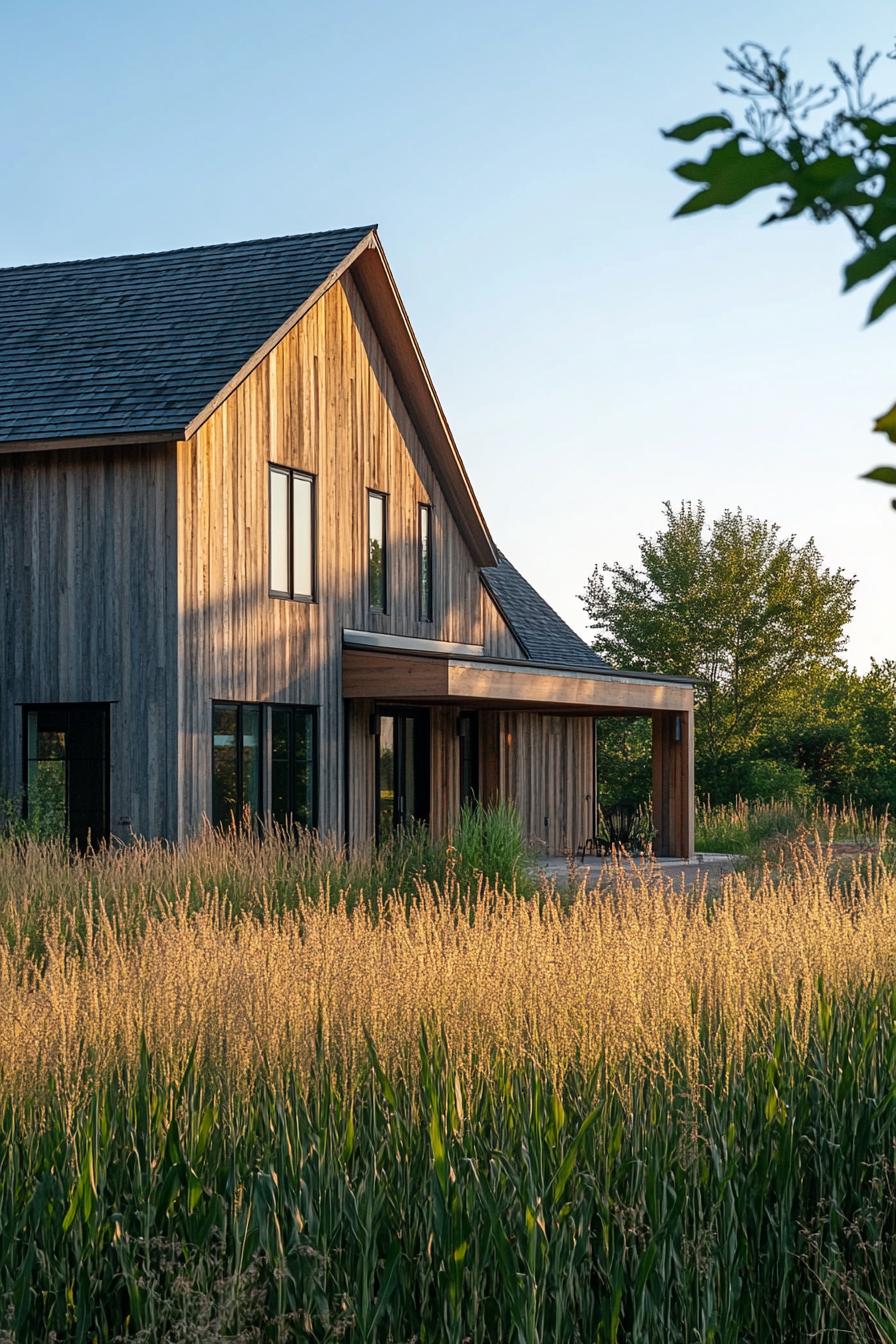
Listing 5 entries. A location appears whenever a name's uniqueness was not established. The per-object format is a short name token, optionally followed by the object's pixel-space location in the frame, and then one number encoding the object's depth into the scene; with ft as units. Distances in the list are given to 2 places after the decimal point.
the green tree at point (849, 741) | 109.91
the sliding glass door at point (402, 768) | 69.82
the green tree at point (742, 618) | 129.59
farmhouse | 54.65
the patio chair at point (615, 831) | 83.10
